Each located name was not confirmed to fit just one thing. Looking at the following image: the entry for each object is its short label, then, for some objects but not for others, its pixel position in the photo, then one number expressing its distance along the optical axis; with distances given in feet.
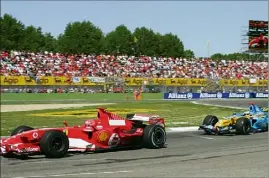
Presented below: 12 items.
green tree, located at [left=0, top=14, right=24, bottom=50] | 240.12
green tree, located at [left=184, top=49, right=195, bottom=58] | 327.26
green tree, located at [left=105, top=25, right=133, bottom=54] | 248.32
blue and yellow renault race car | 52.65
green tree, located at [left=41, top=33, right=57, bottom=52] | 290.37
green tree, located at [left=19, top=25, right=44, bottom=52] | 256.30
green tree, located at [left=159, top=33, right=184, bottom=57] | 290.15
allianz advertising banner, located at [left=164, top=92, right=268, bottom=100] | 150.16
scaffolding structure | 179.73
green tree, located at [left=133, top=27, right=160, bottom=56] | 260.40
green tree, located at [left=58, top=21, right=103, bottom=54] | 193.65
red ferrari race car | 33.68
